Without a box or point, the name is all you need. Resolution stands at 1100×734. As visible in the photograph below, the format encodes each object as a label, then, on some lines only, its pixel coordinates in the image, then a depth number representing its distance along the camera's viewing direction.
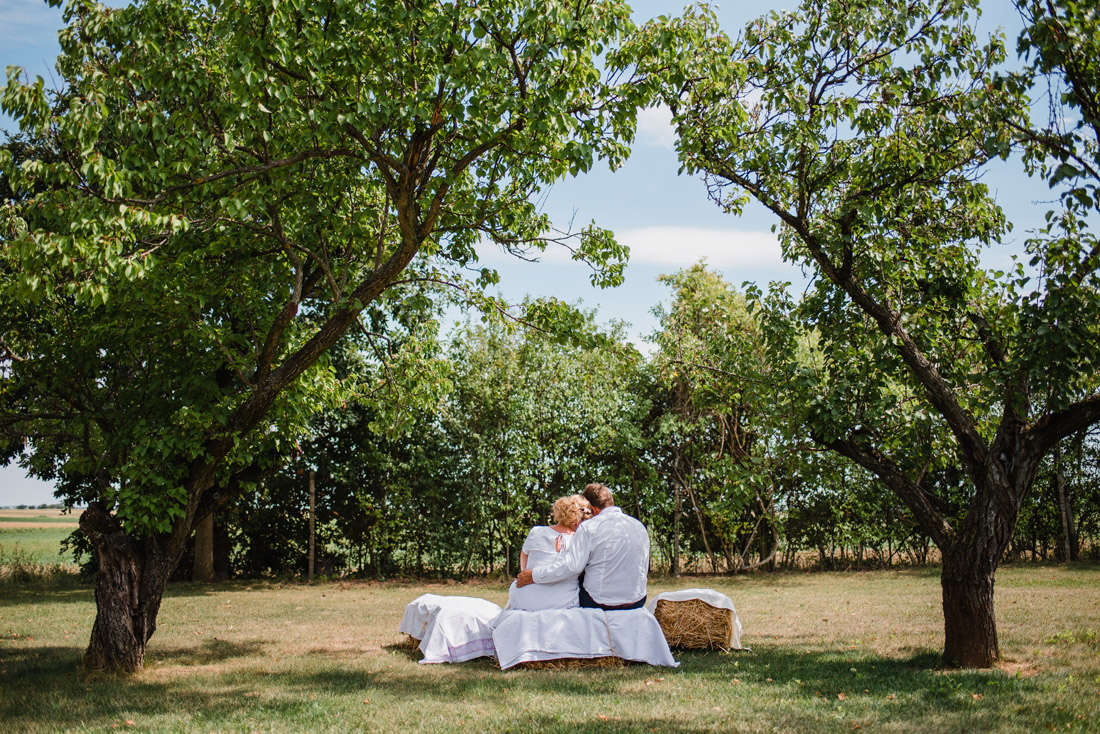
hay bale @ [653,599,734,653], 7.80
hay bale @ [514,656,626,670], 7.04
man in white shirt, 7.50
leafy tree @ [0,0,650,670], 5.74
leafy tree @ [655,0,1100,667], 6.54
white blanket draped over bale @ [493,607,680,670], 7.09
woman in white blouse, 7.52
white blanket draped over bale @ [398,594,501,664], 7.47
